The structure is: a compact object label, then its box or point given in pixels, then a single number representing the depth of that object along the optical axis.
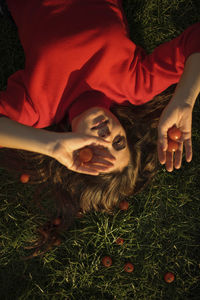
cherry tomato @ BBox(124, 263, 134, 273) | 3.21
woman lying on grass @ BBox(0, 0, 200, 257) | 2.25
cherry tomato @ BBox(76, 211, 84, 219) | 3.23
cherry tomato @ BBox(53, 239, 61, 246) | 3.25
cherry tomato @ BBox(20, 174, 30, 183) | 3.19
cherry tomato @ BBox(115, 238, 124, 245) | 3.28
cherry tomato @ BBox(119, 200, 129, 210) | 3.23
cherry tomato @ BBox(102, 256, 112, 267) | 3.19
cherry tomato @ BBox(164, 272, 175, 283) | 3.21
